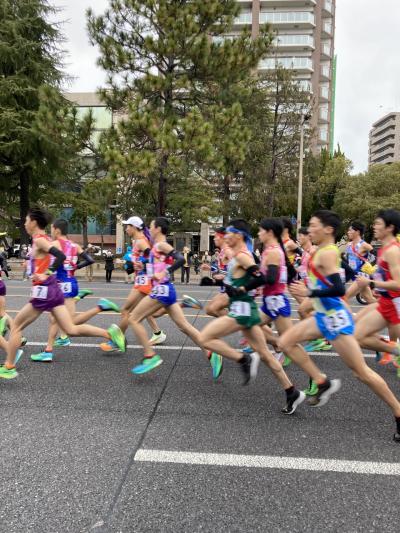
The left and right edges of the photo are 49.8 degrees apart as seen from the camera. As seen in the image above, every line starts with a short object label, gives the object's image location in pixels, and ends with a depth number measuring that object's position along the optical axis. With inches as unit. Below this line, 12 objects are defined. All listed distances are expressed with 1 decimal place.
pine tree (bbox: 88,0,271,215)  623.5
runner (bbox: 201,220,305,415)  163.0
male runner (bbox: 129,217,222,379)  201.0
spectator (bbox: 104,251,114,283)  771.5
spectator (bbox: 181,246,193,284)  757.9
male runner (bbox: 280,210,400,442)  138.6
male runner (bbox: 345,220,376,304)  328.2
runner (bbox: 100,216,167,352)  238.1
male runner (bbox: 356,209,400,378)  173.3
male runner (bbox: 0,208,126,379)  192.9
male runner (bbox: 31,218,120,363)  239.0
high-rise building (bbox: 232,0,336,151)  2257.6
